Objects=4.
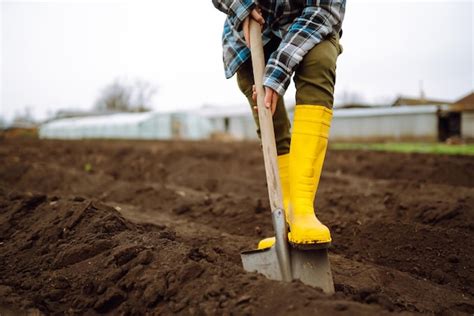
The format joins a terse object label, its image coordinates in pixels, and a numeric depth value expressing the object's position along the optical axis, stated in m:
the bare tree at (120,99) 61.75
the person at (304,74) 2.11
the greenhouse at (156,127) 30.00
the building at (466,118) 20.03
